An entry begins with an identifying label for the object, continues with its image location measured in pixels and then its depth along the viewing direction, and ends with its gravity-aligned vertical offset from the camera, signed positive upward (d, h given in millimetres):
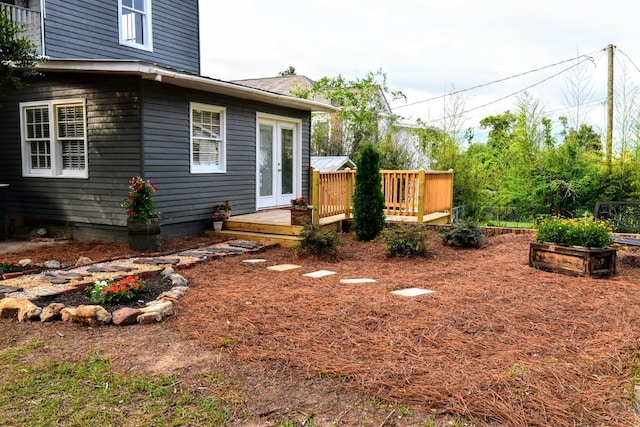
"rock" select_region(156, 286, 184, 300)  4527 -1009
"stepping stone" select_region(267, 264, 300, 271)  6188 -1042
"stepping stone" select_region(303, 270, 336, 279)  5715 -1045
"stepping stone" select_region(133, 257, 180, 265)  6367 -976
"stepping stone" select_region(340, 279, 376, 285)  5298 -1044
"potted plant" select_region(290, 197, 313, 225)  8109 -407
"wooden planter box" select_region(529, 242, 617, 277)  5434 -850
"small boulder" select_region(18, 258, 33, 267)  6143 -953
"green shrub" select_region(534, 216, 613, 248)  5594 -547
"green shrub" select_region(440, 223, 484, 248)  7551 -772
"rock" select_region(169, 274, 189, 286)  5078 -986
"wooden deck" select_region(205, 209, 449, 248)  8188 -709
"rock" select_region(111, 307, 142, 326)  3865 -1032
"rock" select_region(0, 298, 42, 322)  4031 -1018
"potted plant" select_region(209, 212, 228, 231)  8930 -594
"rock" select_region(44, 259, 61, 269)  6102 -968
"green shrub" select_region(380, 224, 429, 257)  6727 -769
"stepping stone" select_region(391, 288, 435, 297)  4699 -1036
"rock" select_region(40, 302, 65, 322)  3994 -1032
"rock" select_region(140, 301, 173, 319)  3957 -998
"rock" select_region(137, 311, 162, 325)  3867 -1038
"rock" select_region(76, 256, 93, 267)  6312 -968
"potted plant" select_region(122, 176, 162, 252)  7145 -455
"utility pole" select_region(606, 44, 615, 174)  10234 +1641
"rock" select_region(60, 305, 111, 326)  3869 -1026
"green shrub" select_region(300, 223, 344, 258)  6809 -768
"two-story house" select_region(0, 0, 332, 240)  7664 +939
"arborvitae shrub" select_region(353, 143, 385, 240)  8214 -180
